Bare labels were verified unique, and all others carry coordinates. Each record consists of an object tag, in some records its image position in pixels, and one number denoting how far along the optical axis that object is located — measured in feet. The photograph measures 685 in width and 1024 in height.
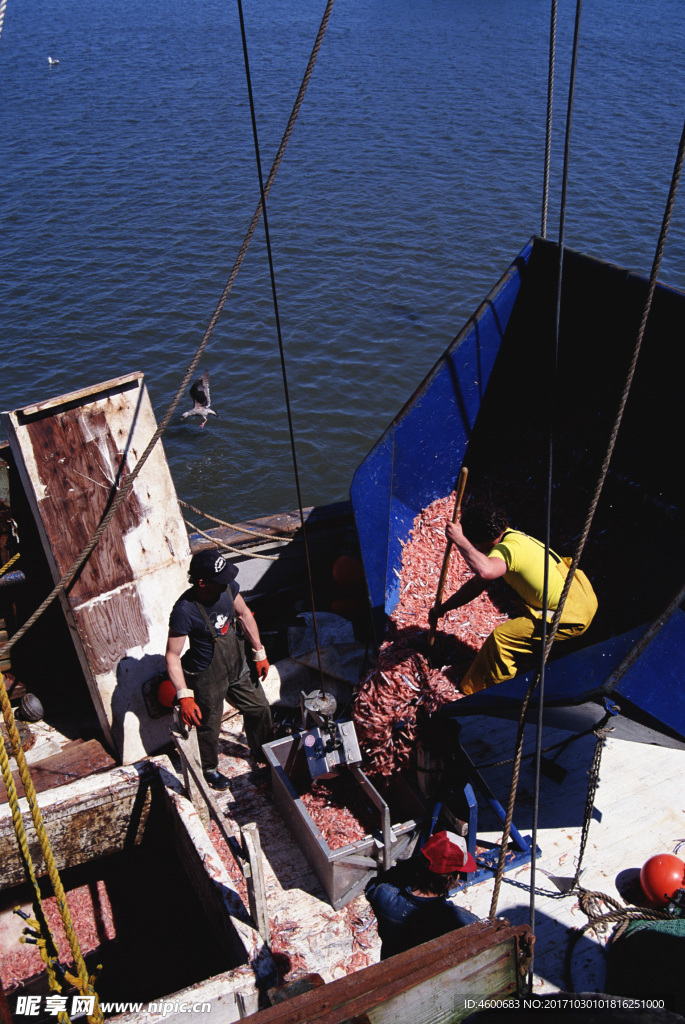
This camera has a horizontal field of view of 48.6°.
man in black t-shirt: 14.19
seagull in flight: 38.70
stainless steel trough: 12.92
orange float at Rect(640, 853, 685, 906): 12.92
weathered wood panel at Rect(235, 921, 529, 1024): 5.84
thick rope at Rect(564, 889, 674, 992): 12.69
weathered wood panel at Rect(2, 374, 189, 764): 14.85
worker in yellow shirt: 13.47
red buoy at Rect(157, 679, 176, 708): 15.79
